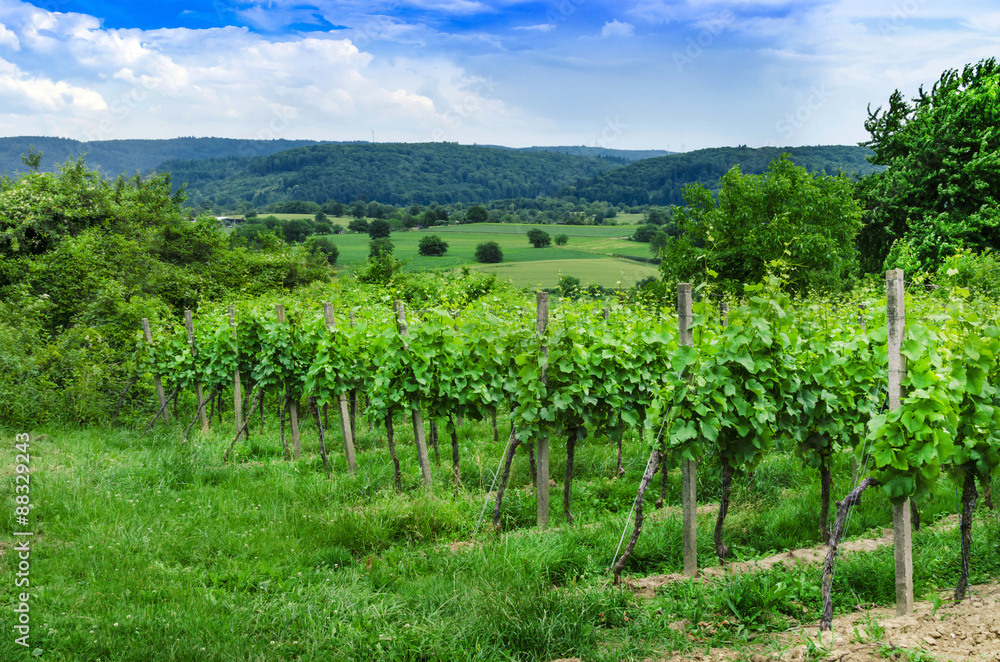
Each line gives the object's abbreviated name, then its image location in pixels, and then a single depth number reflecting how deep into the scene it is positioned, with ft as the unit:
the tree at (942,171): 71.61
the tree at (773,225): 93.50
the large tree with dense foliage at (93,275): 37.47
